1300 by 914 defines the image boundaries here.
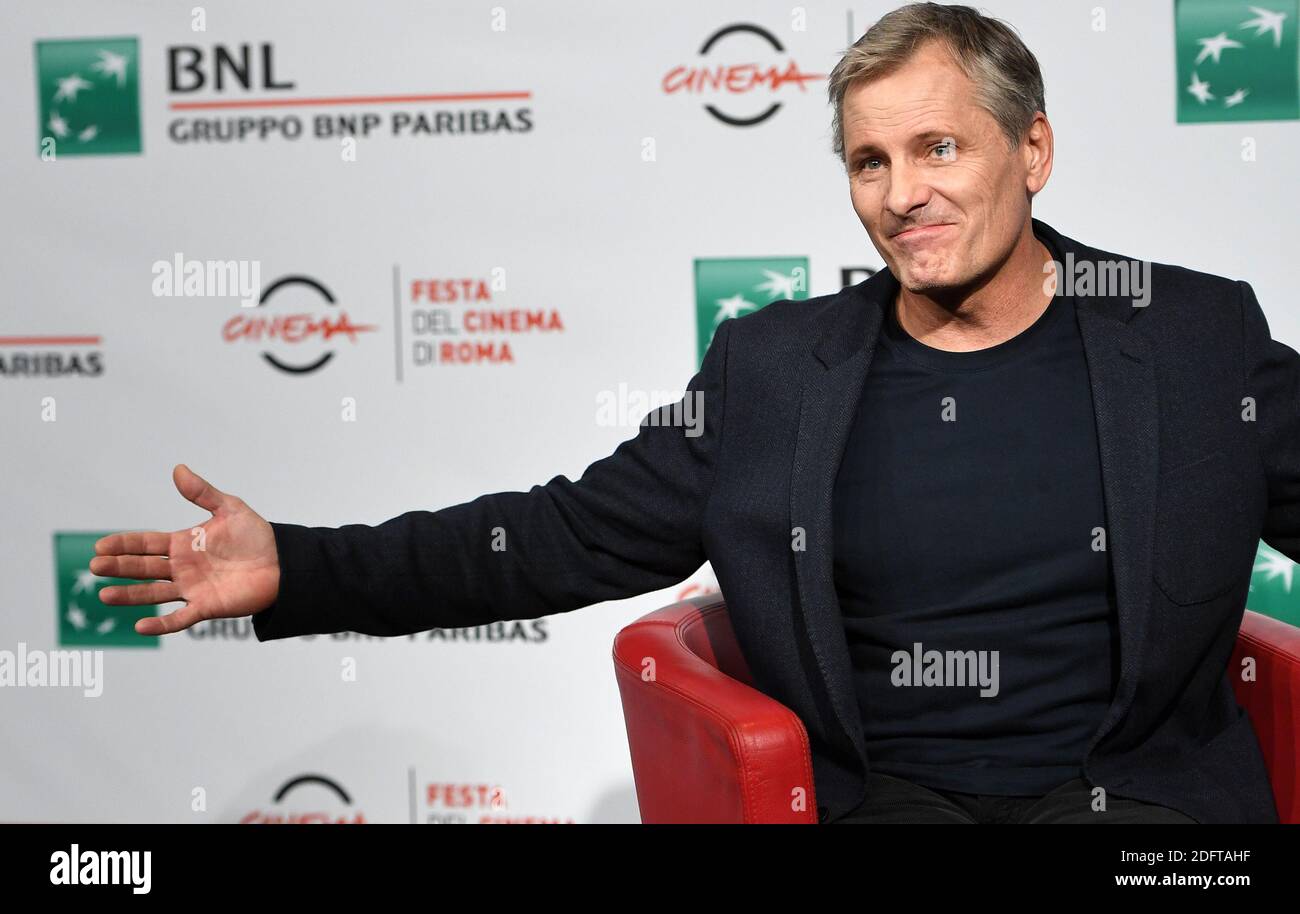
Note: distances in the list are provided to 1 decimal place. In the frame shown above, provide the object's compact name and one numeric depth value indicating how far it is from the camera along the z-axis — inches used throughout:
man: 70.4
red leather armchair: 66.1
